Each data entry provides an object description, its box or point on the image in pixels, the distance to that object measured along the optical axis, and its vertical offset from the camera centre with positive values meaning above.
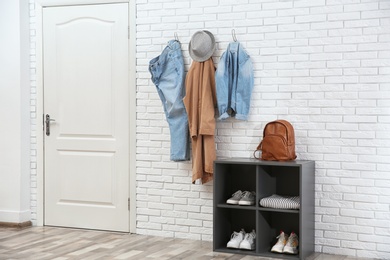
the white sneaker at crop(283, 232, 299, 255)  5.33 -1.00
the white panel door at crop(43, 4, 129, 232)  6.29 -0.02
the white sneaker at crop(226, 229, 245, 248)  5.54 -1.00
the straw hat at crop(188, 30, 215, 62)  5.79 +0.58
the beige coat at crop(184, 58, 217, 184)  5.73 +0.00
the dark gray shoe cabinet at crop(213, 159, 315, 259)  5.28 -0.71
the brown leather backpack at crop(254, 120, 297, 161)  5.34 -0.21
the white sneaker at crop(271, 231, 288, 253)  5.37 -1.00
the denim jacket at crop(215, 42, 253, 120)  5.68 +0.27
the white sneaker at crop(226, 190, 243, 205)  5.53 -0.67
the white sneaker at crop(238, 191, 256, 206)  5.47 -0.67
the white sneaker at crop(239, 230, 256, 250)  5.49 -1.01
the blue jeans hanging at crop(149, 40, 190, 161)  5.93 +0.20
